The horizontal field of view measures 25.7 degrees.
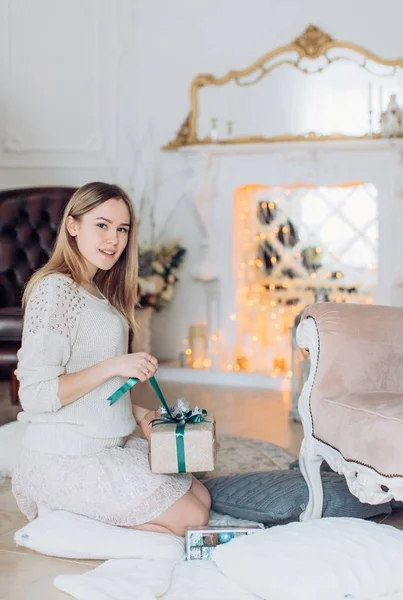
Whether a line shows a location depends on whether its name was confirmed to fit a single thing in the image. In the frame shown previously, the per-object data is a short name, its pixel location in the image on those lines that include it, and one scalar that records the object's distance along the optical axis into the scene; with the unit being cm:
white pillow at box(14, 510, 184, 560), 219
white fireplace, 485
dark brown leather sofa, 443
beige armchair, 224
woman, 224
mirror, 489
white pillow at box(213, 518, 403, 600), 190
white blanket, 196
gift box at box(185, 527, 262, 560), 220
